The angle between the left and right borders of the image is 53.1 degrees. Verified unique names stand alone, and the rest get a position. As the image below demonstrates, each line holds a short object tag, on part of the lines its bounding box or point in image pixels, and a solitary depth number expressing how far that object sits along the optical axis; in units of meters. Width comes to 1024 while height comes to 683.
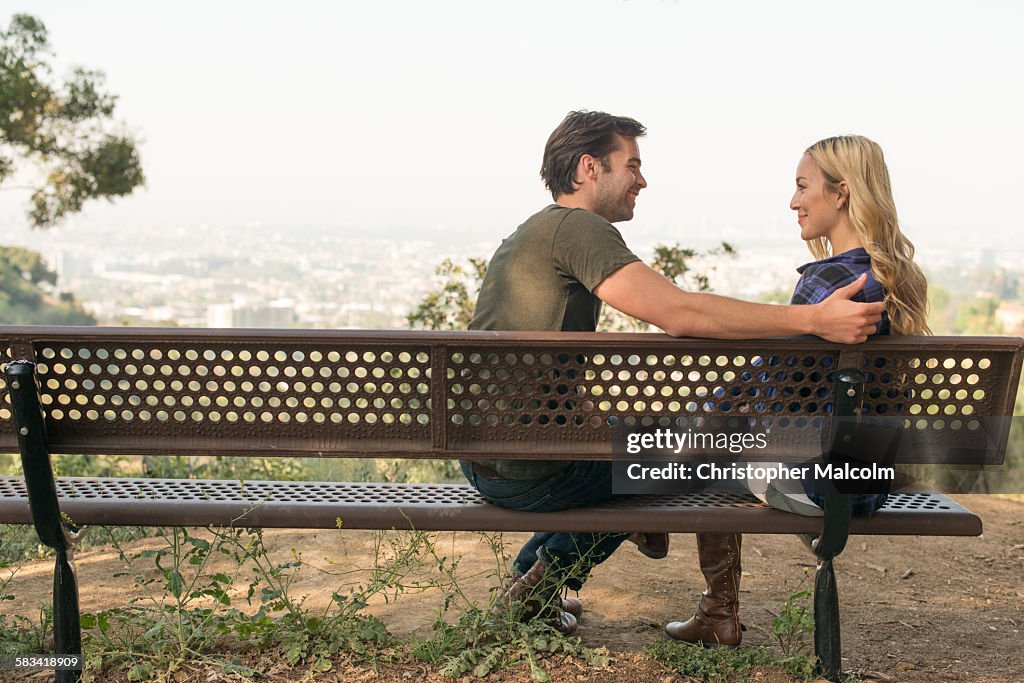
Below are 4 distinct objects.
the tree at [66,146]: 12.91
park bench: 2.55
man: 2.52
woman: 2.70
